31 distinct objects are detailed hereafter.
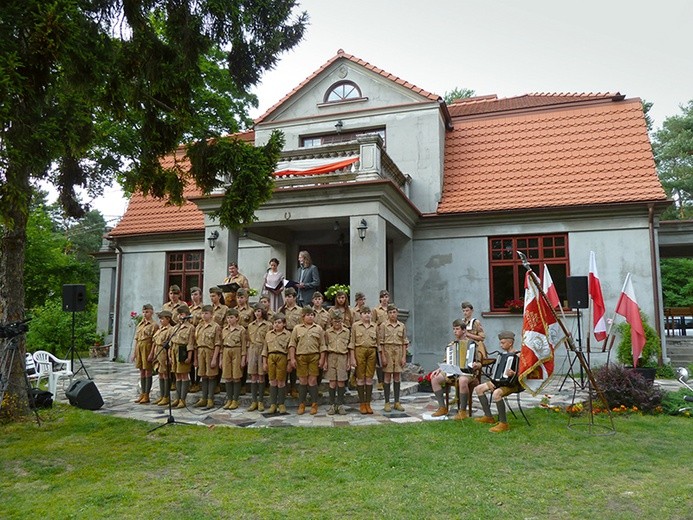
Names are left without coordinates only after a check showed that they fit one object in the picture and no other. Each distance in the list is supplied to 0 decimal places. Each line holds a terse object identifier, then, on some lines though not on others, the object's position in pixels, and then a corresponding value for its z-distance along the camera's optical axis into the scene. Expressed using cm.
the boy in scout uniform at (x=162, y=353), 947
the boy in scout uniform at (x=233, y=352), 905
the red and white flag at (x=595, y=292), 878
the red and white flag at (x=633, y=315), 925
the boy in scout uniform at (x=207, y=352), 920
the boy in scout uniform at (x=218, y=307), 949
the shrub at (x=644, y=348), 1155
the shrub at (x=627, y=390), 844
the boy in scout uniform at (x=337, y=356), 865
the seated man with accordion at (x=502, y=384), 739
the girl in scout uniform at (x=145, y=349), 985
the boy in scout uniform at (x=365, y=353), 872
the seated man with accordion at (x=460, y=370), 817
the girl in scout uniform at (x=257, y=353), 895
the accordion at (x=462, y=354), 834
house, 1261
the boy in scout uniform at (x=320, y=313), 903
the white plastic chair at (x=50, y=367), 982
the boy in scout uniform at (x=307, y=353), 859
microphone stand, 846
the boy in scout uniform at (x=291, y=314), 906
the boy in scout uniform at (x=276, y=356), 866
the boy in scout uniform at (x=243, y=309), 934
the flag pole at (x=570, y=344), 730
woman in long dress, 1100
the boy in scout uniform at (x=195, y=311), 1005
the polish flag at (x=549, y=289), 830
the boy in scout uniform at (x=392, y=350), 886
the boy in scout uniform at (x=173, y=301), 1034
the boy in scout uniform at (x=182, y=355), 927
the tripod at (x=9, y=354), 753
